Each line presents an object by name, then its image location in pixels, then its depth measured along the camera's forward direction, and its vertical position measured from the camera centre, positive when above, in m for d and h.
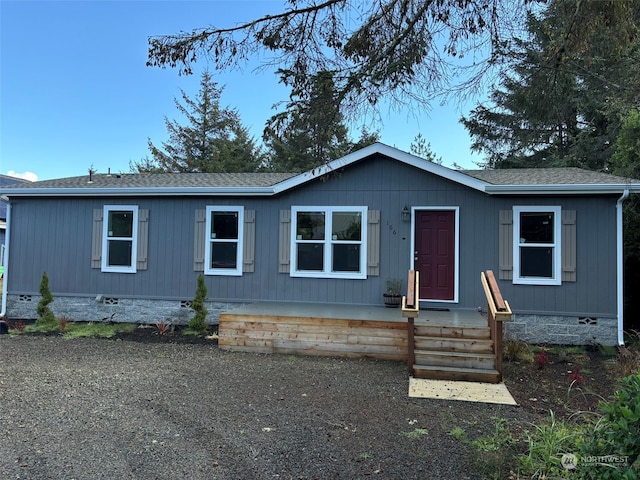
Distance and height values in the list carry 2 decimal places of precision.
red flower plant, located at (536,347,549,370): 5.51 -1.34
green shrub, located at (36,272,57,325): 7.78 -1.09
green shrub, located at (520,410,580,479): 2.51 -1.25
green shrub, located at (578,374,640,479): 1.90 -0.88
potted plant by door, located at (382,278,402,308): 7.21 -0.63
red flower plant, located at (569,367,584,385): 4.67 -1.36
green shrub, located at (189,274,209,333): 7.33 -1.01
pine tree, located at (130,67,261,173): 23.44 +7.06
